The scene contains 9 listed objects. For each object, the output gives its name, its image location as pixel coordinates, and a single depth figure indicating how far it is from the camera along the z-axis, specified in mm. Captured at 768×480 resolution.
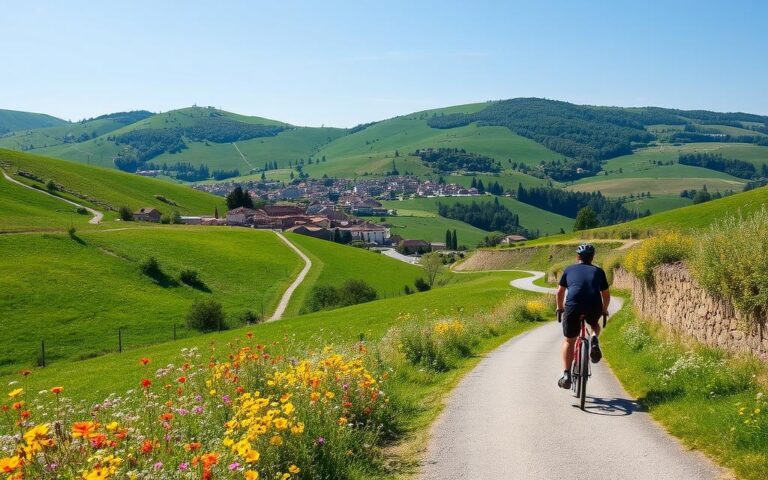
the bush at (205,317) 50812
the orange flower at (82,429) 5156
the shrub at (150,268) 65375
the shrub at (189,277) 66375
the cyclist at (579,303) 10758
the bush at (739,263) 9828
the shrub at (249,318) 55062
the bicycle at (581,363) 10281
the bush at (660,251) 16391
